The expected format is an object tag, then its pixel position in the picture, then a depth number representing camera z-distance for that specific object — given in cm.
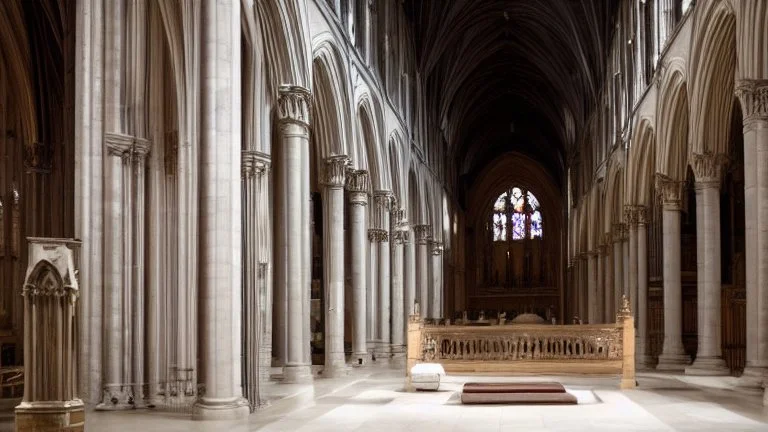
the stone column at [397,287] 3241
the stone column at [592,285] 4394
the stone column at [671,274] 2469
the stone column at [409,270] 3522
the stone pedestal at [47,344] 973
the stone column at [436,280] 4328
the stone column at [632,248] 2961
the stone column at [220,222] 1209
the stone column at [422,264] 3969
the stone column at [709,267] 2123
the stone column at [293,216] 1853
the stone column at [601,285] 4025
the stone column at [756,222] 1658
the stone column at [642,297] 2858
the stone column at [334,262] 2223
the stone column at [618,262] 3366
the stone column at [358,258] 2505
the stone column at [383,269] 2903
